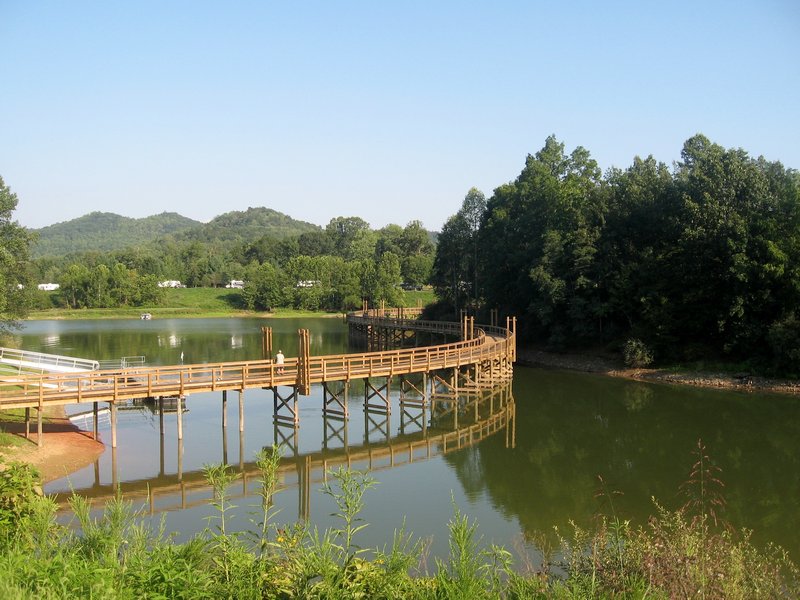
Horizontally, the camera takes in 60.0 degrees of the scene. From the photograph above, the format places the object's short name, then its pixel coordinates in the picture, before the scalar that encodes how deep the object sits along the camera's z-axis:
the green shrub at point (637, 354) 40.28
